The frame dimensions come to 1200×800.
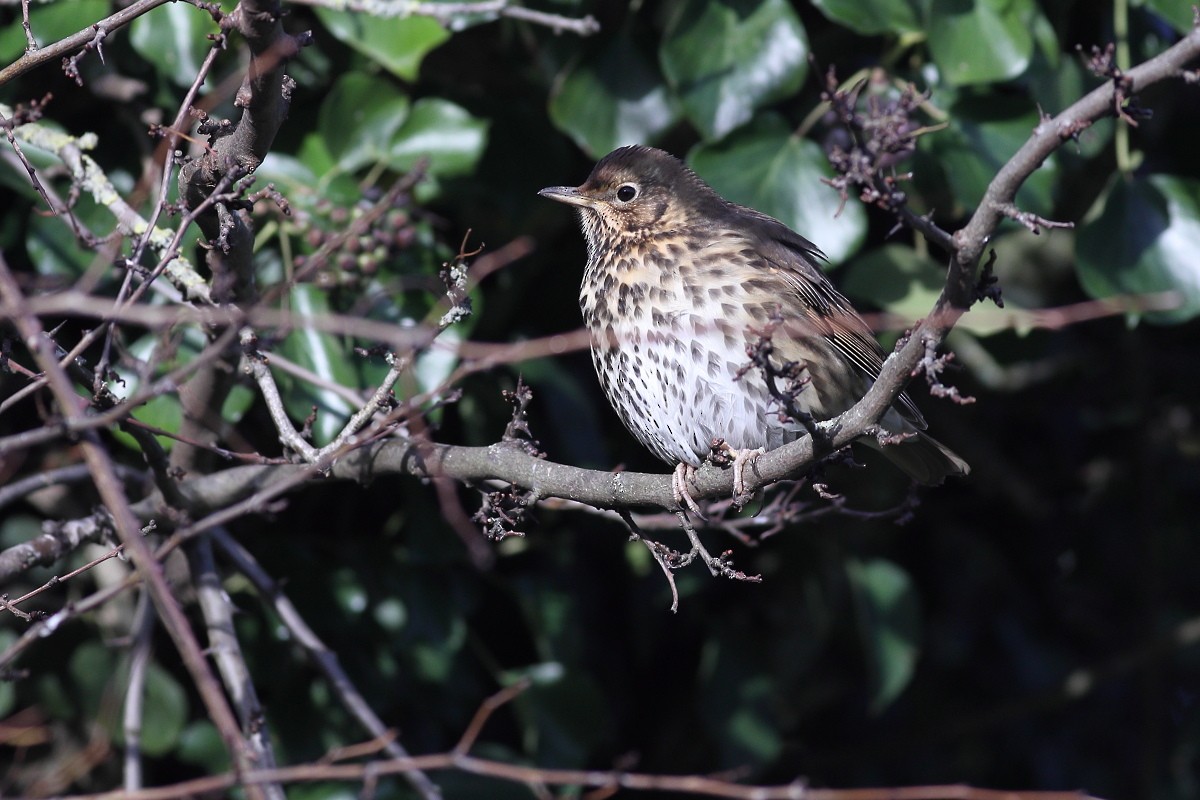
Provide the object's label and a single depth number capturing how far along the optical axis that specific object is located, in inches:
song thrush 248.1
